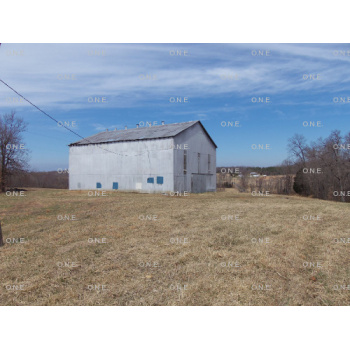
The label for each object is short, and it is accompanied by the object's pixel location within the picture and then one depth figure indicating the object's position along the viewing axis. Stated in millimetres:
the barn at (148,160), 25250
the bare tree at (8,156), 23942
